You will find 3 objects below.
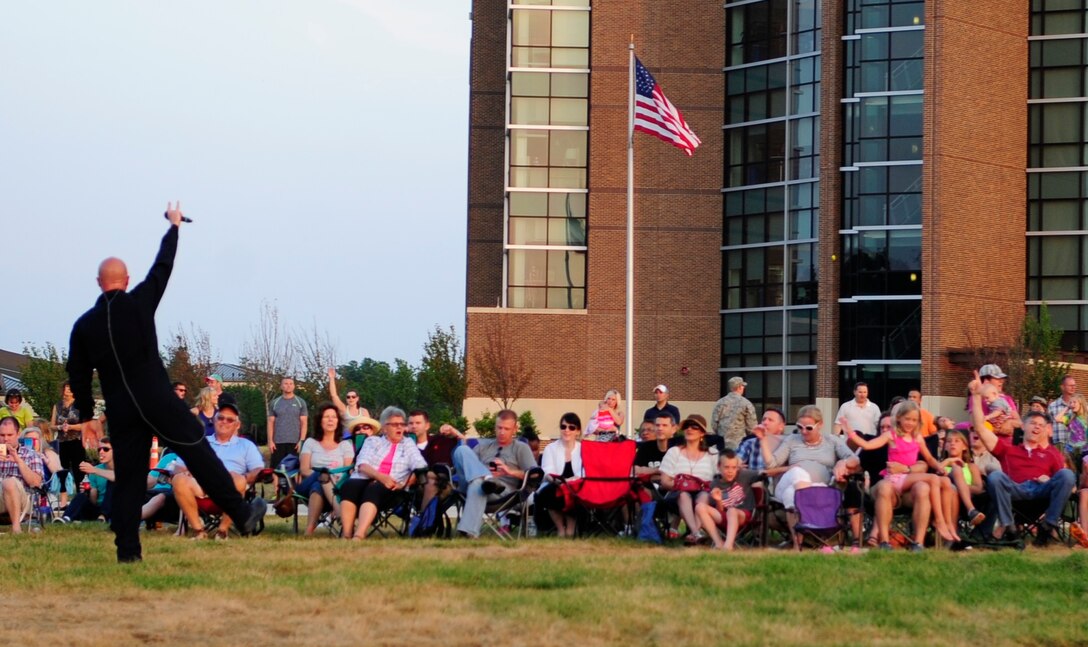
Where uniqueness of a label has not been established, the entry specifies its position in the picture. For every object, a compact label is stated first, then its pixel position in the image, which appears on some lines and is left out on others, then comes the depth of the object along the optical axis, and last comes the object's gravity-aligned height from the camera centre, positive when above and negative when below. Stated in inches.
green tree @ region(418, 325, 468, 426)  2170.3 -37.7
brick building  1919.3 +201.3
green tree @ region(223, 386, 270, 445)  2871.6 -121.6
